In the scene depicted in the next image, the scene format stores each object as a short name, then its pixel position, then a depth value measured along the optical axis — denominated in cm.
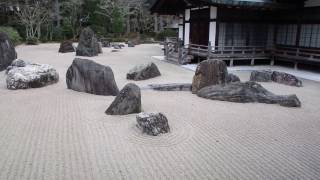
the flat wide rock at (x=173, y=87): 1081
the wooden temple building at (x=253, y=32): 1582
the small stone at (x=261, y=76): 1277
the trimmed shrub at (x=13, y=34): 2845
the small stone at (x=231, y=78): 1095
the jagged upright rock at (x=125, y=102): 758
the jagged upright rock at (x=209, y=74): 1037
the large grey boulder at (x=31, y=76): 1044
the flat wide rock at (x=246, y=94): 907
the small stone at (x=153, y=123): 632
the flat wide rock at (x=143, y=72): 1266
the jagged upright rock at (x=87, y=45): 2109
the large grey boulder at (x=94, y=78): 973
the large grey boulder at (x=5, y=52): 1466
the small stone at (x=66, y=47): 2332
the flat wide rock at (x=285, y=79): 1209
